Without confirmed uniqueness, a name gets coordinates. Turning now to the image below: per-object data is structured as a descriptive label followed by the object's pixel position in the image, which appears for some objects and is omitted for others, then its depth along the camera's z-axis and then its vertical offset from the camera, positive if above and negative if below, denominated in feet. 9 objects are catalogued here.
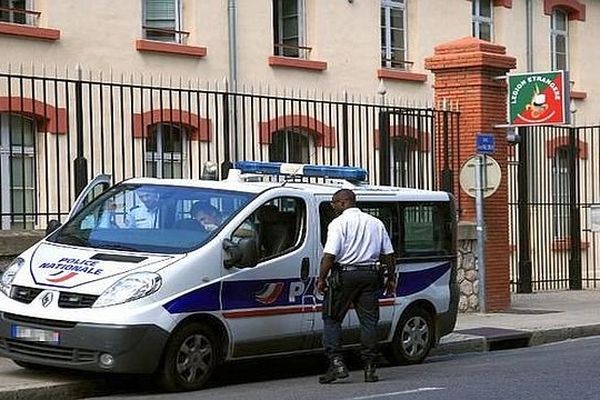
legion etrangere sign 64.23 +5.56
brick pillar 64.80 +4.90
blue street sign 61.72 +3.17
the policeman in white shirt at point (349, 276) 37.52 -1.95
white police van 34.71 -1.91
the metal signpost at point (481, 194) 61.16 +0.70
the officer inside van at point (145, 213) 37.91 +0.01
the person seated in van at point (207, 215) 37.63 -0.08
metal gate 76.59 -0.43
